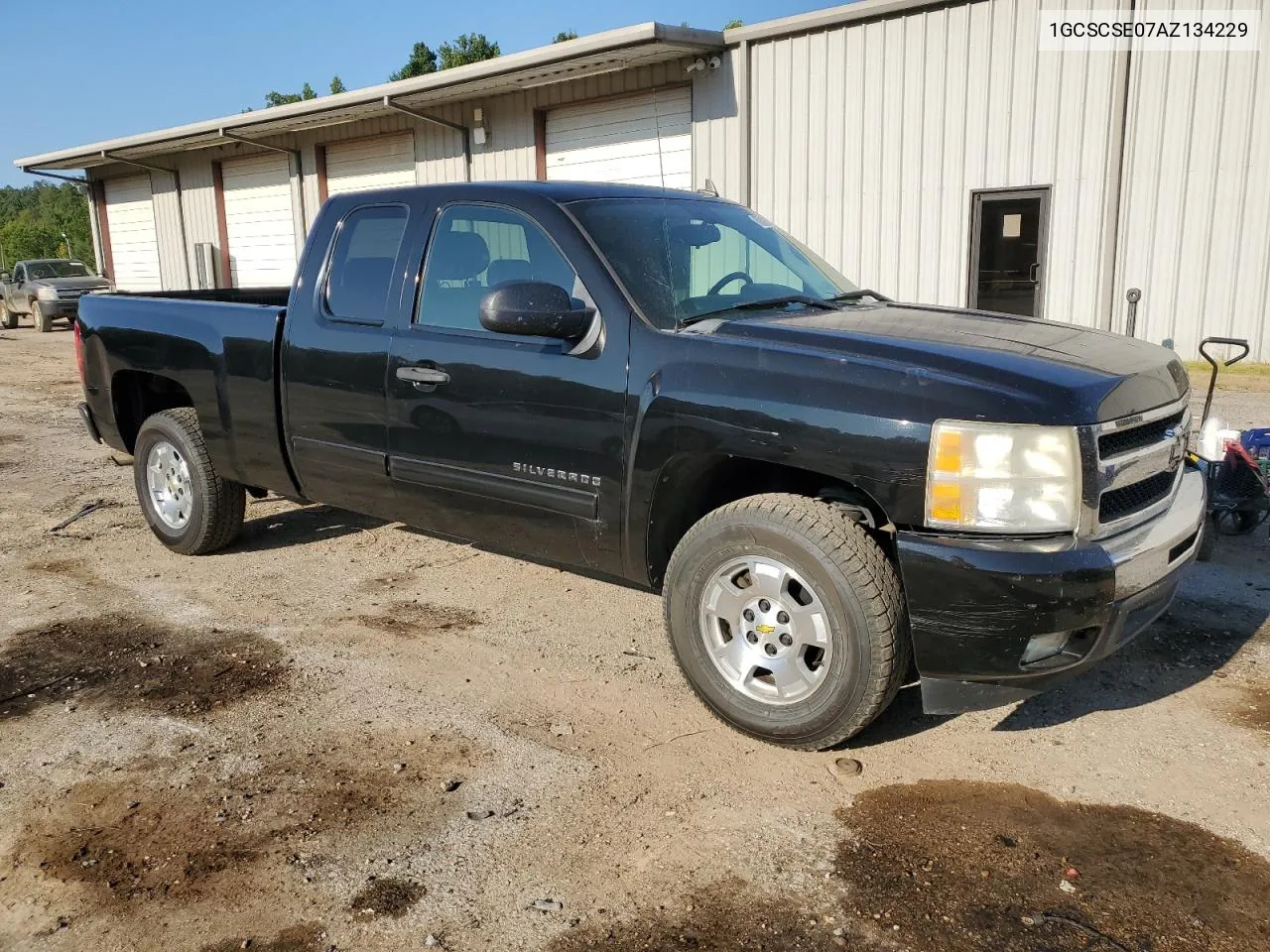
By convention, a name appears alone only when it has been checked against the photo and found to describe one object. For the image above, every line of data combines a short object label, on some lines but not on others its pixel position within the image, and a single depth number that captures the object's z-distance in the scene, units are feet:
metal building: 37.52
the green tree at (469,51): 177.37
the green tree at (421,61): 180.24
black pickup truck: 9.71
